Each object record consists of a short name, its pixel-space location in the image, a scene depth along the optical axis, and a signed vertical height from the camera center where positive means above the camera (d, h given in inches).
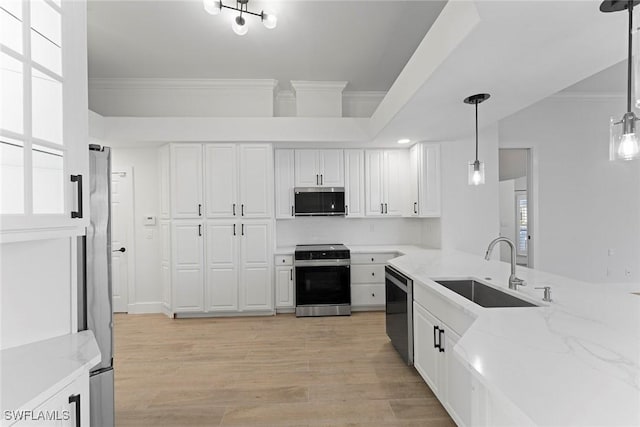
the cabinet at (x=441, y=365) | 71.2 -38.4
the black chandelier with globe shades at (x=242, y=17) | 107.4 +66.2
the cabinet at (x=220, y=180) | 169.8 +18.7
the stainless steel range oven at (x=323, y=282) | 170.6 -35.3
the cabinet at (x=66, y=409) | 36.8 -23.5
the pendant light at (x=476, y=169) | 106.8 +15.6
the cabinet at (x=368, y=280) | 176.7 -35.8
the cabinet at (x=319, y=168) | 185.0 +26.6
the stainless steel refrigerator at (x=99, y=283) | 64.0 -13.2
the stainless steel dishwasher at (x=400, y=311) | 105.3 -33.9
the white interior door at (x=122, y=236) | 182.9 -10.9
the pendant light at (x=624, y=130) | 53.7 +14.0
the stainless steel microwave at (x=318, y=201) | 181.8 +7.7
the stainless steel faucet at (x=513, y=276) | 77.7 -15.4
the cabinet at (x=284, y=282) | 175.3 -36.0
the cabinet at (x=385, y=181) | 187.9 +19.2
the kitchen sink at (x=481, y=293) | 77.7 -21.5
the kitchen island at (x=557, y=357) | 30.7 -18.2
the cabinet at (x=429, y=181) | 172.9 +17.4
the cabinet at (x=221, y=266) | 170.7 -26.7
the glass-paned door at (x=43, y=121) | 40.2 +13.0
